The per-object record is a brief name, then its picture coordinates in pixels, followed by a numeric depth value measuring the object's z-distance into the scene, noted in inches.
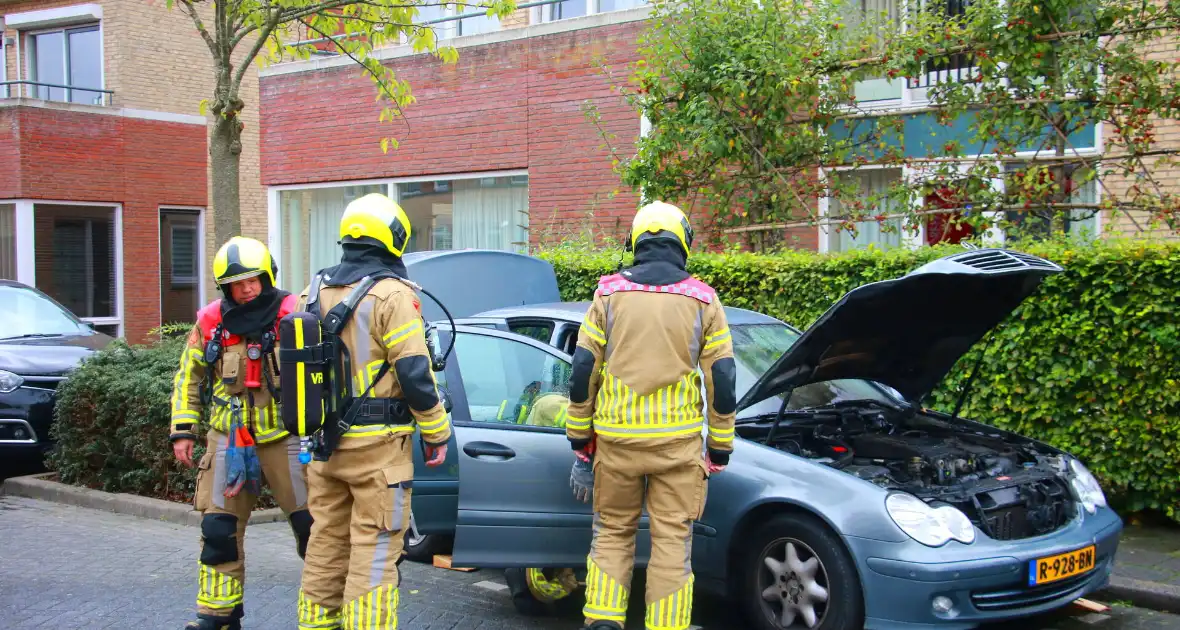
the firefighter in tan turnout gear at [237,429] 198.5
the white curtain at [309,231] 645.3
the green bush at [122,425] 326.6
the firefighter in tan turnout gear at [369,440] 178.4
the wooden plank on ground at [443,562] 257.6
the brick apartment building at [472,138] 531.8
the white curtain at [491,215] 574.9
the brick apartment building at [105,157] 756.6
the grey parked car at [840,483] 186.7
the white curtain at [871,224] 421.1
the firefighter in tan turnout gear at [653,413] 188.1
